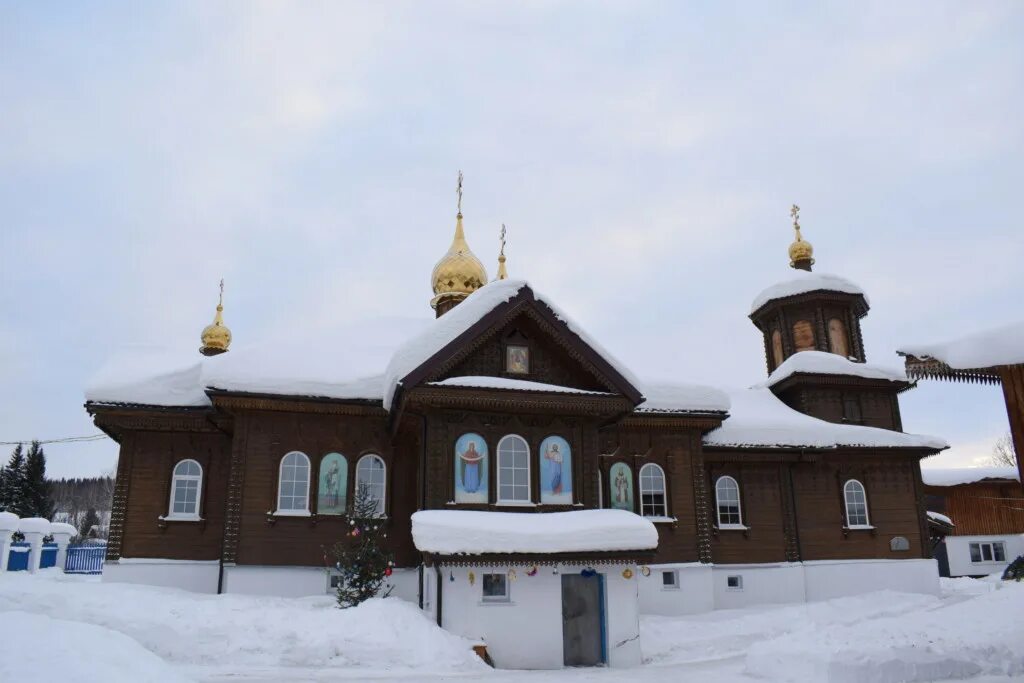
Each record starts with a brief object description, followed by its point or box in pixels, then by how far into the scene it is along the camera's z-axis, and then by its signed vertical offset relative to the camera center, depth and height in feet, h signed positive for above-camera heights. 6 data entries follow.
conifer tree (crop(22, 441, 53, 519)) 157.48 +13.21
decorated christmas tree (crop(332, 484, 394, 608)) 49.42 -1.10
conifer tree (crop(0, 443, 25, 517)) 152.92 +12.58
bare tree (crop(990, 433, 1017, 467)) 210.79 +23.15
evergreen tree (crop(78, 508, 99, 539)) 189.60 +6.76
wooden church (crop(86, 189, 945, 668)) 50.31 +5.15
